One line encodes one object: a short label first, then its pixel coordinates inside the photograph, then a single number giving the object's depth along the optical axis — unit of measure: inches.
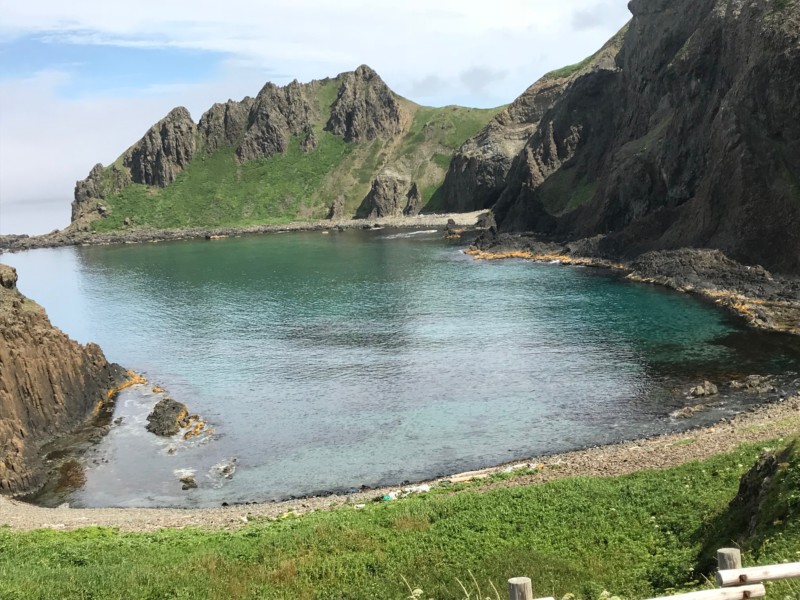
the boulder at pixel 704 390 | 2169.0
